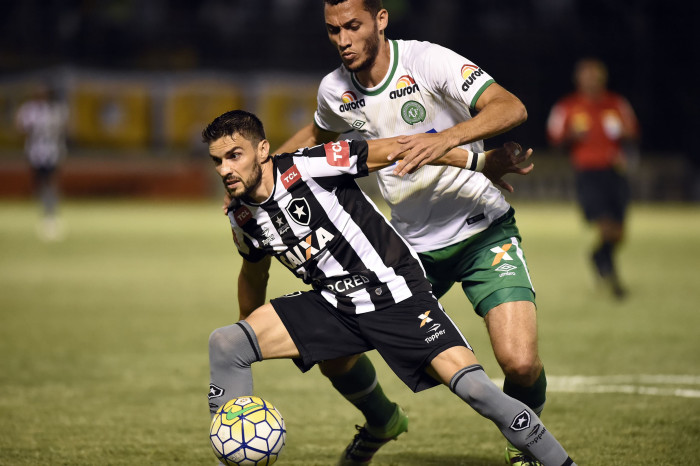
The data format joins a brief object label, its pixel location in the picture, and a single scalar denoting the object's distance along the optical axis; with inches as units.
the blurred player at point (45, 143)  1562.5
